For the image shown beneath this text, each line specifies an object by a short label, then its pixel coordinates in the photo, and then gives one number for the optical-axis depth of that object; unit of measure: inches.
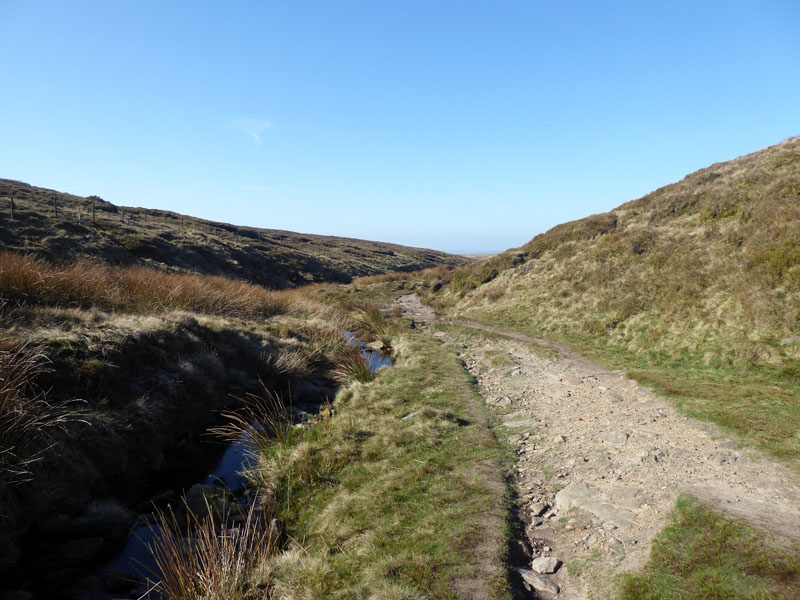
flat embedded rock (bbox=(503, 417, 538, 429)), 364.1
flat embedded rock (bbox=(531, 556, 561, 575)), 187.6
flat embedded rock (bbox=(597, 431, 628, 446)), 304.0
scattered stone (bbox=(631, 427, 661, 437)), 309.3
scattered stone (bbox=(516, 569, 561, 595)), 176.4
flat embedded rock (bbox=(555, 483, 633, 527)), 215.4
